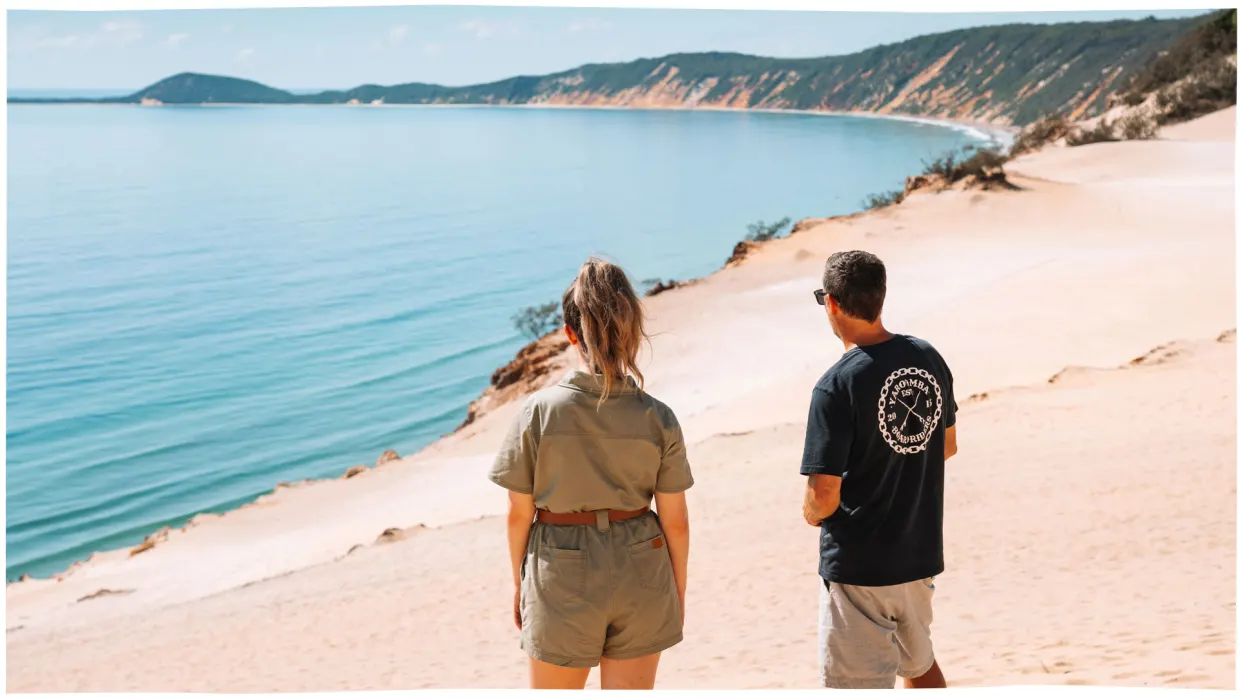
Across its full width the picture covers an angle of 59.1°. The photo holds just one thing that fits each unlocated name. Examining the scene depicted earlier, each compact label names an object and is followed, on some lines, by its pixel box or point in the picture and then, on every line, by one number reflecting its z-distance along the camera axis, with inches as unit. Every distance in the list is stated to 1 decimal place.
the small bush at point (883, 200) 1070.4
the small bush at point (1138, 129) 1315.2
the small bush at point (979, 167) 1006.4
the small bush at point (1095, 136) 1315.2
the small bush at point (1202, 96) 1379.2
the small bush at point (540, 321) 924.0
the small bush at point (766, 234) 1058.7
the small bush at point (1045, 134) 1480.1
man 108.9
